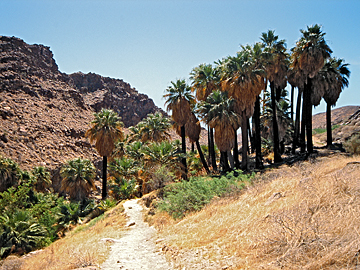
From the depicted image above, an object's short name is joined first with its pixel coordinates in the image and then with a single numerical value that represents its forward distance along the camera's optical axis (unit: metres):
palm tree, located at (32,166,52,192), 40.19
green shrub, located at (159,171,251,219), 13.26
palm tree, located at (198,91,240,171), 24.72
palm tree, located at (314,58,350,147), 30.09
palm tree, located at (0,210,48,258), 19.28
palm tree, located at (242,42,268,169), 25.98
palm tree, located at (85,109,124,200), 32.72
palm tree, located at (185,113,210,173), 31.16
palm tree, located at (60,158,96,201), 32.06
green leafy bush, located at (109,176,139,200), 28.31
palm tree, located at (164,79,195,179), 30.22
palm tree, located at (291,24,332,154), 25.66
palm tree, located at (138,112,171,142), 36.16
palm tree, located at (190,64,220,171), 30.77
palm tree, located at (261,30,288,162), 27.27
